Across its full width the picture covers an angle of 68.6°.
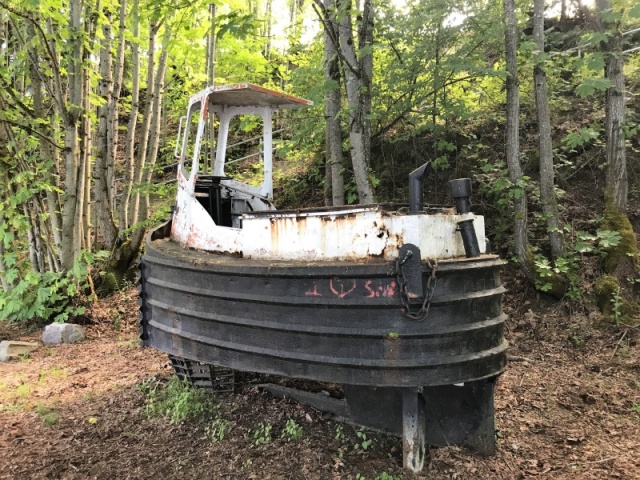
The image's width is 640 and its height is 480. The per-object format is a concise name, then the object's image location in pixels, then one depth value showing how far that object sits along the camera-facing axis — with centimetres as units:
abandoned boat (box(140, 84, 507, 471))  284
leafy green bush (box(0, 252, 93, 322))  749
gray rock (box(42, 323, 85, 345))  702
